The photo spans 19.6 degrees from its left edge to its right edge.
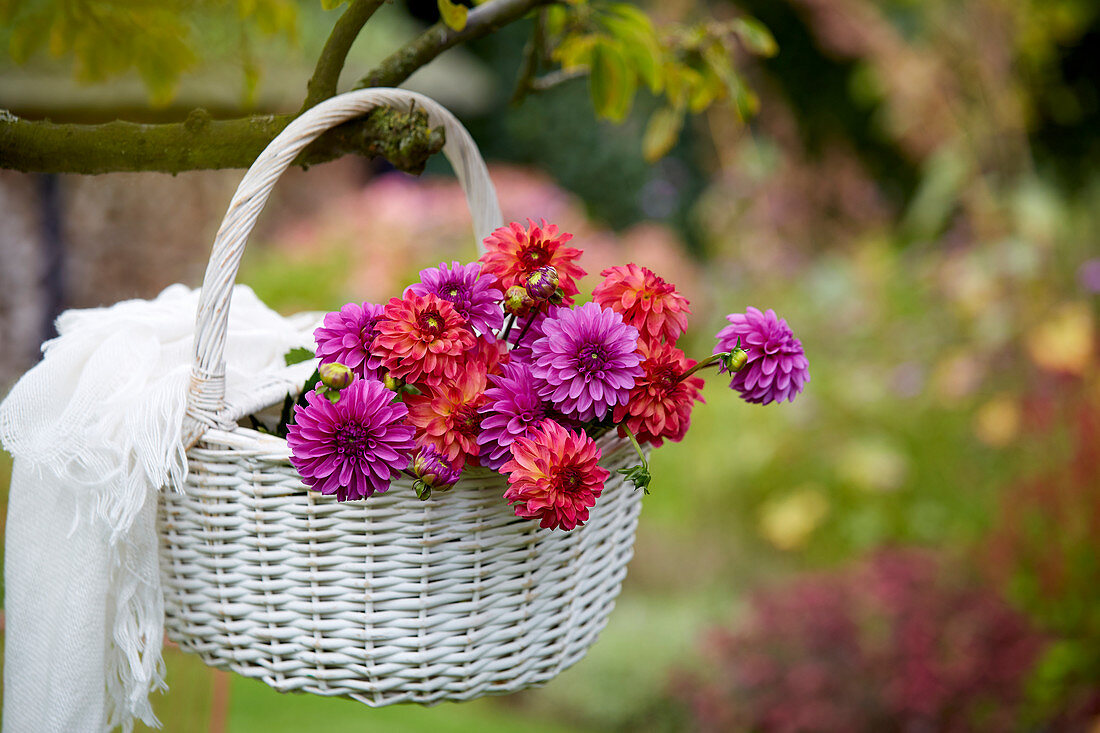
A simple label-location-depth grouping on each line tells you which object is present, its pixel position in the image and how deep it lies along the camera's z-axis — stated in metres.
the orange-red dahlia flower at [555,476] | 2.34
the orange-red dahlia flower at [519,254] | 2.42
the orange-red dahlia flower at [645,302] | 2.41
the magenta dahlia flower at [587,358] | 2.36
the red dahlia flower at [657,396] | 2.41
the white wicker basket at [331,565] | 2.42
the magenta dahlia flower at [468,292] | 2.40
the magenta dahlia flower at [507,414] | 2.37
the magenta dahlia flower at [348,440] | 2.34
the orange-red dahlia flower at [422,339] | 2.37
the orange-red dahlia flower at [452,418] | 2.37
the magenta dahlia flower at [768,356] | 2.44
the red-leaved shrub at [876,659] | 4.81
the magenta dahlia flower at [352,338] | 2.39
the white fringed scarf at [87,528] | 2.44
